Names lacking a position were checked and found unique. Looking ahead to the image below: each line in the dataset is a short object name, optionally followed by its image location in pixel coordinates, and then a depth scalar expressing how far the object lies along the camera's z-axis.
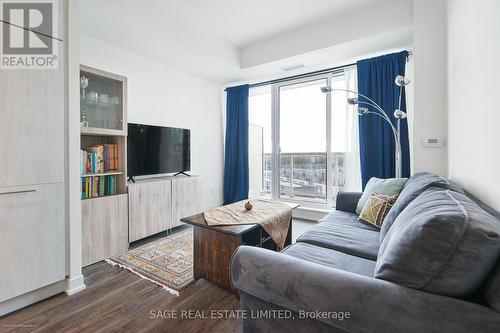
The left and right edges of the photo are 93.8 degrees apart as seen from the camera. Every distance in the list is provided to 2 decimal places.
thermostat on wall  2.41
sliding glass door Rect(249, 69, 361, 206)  3.65
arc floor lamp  2.33
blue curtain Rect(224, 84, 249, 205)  4.49
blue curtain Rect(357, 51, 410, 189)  3.01
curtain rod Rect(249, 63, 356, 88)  3.68
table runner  2.03
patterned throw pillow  2.06
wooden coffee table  1.80
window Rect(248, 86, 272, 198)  4.61
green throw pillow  2.19
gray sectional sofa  0.70
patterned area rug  2.10
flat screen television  2.98
